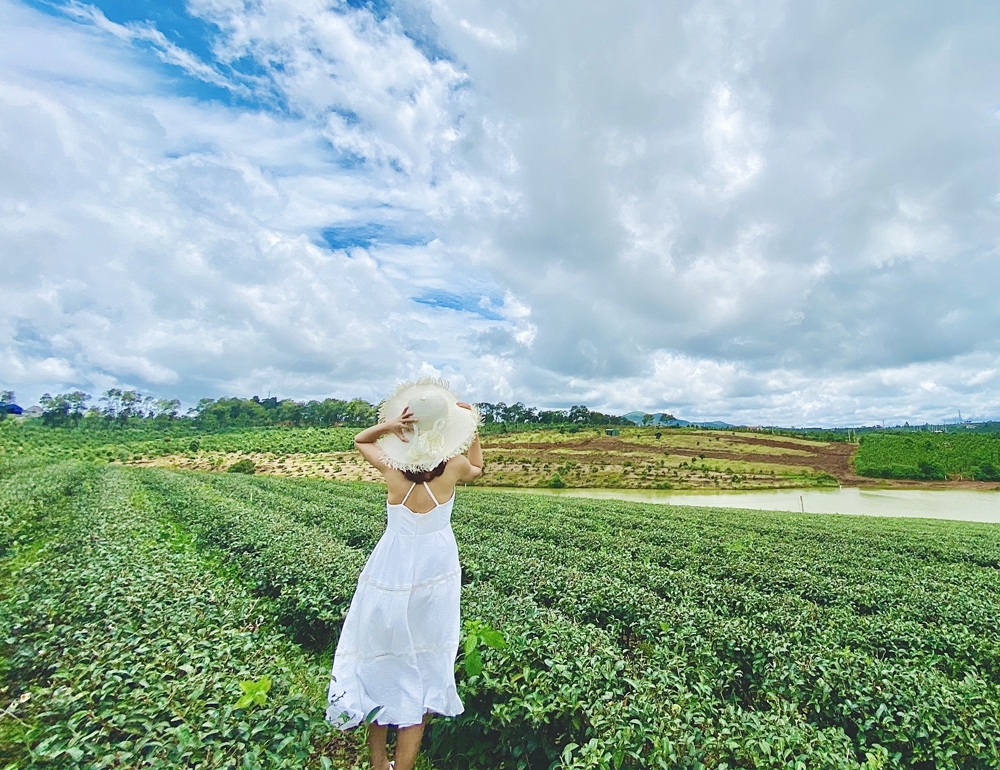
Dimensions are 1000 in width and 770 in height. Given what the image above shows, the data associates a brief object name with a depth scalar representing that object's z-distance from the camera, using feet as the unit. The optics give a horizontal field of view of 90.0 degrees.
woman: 11.10
